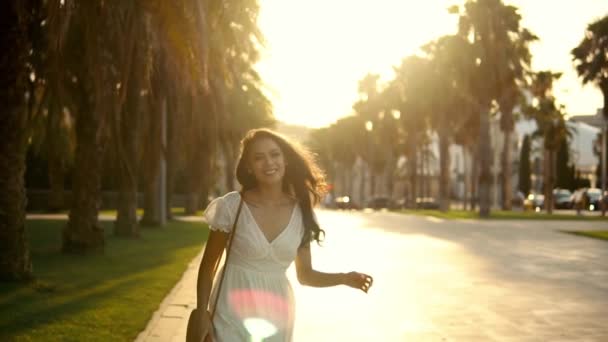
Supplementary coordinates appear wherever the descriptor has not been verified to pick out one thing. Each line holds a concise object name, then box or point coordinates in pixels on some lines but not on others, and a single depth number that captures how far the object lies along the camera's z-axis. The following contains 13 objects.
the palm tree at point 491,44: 50.53
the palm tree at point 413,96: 65.81
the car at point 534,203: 79.31
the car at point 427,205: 86.88
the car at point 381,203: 89.12
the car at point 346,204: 90.62
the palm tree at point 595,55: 43.78
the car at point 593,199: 75.81
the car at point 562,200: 84.55
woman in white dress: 4.72
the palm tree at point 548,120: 63.47
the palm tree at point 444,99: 53.66
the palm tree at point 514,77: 51.25
